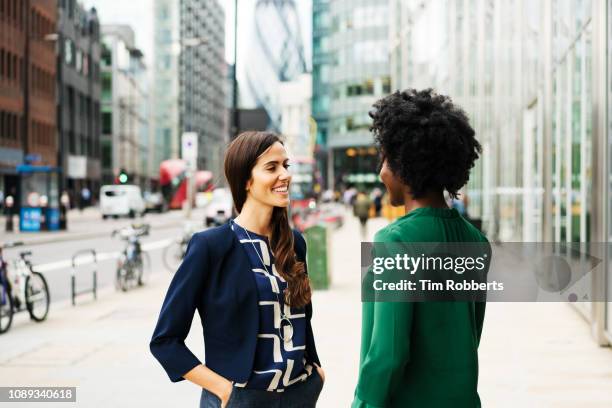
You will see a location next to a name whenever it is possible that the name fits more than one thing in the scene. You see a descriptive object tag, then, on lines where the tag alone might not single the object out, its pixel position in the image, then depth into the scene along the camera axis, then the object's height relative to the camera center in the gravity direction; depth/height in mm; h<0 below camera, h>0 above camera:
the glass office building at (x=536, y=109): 10266 +1378
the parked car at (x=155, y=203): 71688 -1675
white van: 55719 -1246
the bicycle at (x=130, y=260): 15836 -1385
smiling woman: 2822 -410
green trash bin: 15163 -1234
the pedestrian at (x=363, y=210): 32769 -987
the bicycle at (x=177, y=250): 19703 -1495
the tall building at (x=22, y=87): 57375 +6376
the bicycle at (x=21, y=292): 10945 -1382
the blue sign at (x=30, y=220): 37188 -1568
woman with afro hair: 2469 -180
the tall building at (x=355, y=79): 97438 +11003
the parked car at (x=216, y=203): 41281 -1025
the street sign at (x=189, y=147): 40688 +1549
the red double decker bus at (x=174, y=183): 81062 -135
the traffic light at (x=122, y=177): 34219 +158
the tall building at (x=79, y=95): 76250 +7603
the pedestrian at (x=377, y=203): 55188 -1240
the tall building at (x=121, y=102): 96688 +8583
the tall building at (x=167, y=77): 131625 +15093
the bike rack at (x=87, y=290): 13625 -1722
